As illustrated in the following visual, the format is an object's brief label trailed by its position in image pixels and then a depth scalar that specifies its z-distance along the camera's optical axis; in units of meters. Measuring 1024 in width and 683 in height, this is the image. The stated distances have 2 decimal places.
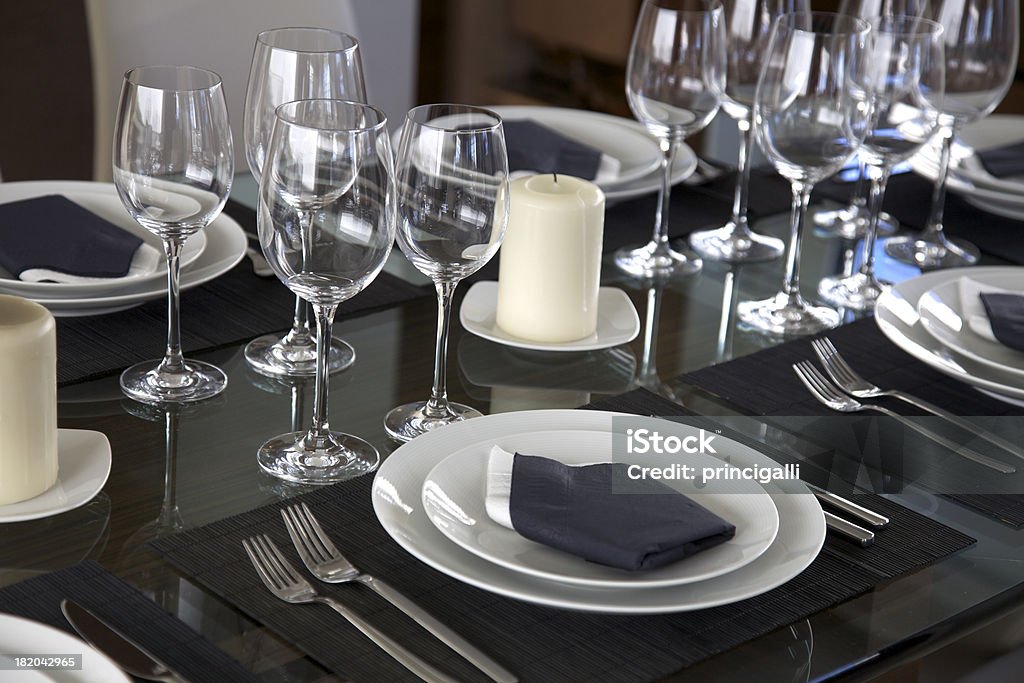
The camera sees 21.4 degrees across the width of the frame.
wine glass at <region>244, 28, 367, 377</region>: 1.82
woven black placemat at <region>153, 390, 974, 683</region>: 1.48
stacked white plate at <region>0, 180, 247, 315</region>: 1.82
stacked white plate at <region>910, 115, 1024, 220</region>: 2.22
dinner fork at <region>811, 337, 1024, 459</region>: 1.76
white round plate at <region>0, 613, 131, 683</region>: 1.41
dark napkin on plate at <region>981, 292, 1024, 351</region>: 1.83
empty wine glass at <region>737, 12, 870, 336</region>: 1.89
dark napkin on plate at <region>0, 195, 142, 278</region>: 1.84
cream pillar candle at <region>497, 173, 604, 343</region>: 1.83
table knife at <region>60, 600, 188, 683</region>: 1.45
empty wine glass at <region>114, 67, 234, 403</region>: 1.69
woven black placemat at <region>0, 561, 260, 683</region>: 1.47
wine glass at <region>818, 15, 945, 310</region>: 1.96
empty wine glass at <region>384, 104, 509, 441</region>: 1.65
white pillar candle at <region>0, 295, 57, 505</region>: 1.56
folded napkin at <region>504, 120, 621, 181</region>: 2.14
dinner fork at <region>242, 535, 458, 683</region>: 1.47
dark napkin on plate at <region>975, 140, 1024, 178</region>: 2.24
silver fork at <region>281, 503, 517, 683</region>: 1.48
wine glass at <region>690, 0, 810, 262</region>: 2.10
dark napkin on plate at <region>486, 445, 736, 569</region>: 1.51
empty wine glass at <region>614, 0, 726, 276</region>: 2.01
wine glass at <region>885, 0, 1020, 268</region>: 2.15
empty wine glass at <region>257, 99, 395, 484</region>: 1.58
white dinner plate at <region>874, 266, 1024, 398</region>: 1.78
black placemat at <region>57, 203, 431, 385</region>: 1.78
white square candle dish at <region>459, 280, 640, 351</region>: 1.86
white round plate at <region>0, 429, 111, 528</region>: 1.57
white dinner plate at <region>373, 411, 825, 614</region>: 1.50
